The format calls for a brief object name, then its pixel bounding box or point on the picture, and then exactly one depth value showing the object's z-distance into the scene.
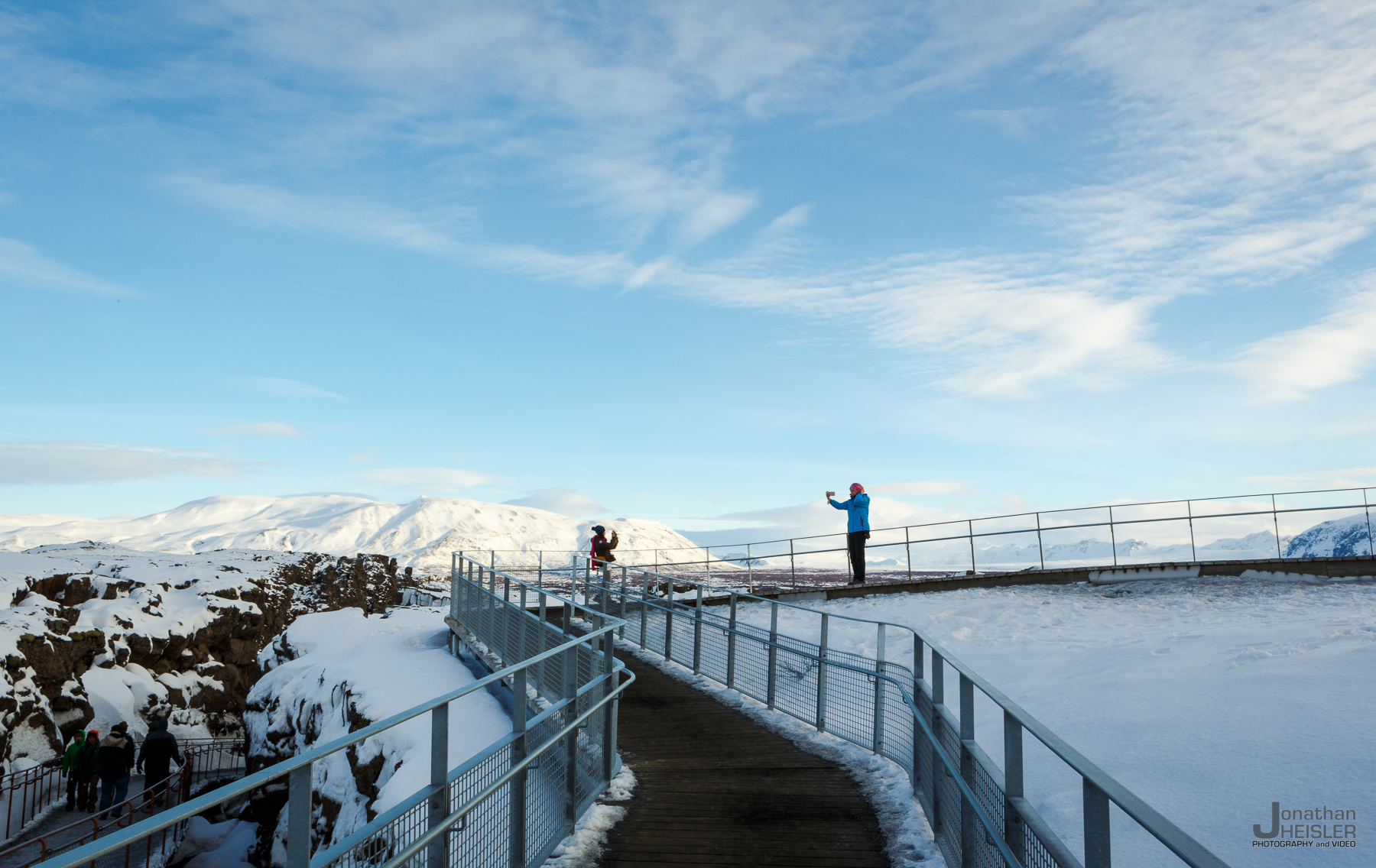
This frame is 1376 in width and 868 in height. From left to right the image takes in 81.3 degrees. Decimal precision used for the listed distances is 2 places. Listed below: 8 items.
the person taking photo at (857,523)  16.31
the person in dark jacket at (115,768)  13.45
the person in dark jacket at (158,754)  13.38
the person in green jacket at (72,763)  15.27
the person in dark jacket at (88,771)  14.53
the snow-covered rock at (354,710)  7.91
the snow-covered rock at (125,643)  17.92
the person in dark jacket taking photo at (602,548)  18.95
